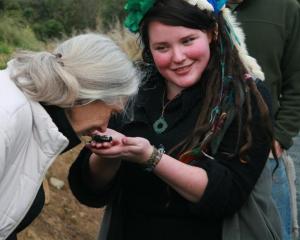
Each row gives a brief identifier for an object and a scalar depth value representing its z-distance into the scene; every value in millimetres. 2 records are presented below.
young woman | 2461
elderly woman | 2096
